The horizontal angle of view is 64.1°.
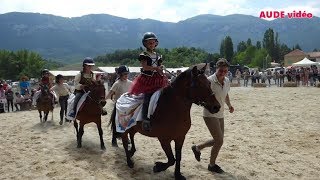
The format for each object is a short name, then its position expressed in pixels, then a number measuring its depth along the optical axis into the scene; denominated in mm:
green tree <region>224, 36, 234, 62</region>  79779
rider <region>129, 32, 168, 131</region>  4843
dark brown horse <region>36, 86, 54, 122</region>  10433
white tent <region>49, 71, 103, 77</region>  67212
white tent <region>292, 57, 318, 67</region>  33374
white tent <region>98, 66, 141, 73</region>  59152
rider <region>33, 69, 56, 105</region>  10649
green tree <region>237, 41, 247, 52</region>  98482
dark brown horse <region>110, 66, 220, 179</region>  4434
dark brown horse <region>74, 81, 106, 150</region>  6668
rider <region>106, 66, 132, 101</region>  7231
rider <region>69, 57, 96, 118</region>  6841
